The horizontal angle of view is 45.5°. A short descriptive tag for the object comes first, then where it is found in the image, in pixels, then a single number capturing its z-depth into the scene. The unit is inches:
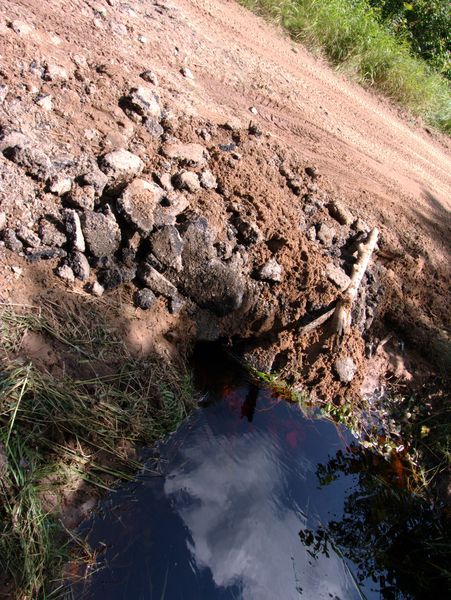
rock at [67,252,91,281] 123.9
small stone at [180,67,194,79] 181.6
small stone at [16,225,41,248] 119.4
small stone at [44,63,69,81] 141.3
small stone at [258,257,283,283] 144.9
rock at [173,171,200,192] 144.7
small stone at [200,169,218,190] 149.4
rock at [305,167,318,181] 176.9
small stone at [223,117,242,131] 170.4
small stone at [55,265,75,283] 122.5
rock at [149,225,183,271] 131.4
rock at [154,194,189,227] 133.7
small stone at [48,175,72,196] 126.0
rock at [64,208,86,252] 123.2
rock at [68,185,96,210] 127.2
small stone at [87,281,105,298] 125.9
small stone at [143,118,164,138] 151.4
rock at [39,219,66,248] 121.3
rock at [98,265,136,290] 127.9
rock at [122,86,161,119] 152.1
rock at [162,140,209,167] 149.4
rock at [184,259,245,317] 136.5
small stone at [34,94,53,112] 135.3
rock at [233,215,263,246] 146.6
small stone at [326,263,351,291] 153.6
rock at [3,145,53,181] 123.2
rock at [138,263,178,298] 131.5
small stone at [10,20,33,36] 143.8
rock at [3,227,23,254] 118.1
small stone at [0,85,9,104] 129.3
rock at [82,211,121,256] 125.3
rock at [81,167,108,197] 130.4
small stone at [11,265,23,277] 117.4
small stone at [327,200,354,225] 170.1
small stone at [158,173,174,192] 142.4
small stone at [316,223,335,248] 161.6
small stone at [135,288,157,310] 130.4
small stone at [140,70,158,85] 164.9
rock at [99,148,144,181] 135.1
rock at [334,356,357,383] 151.3
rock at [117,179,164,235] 129.6
